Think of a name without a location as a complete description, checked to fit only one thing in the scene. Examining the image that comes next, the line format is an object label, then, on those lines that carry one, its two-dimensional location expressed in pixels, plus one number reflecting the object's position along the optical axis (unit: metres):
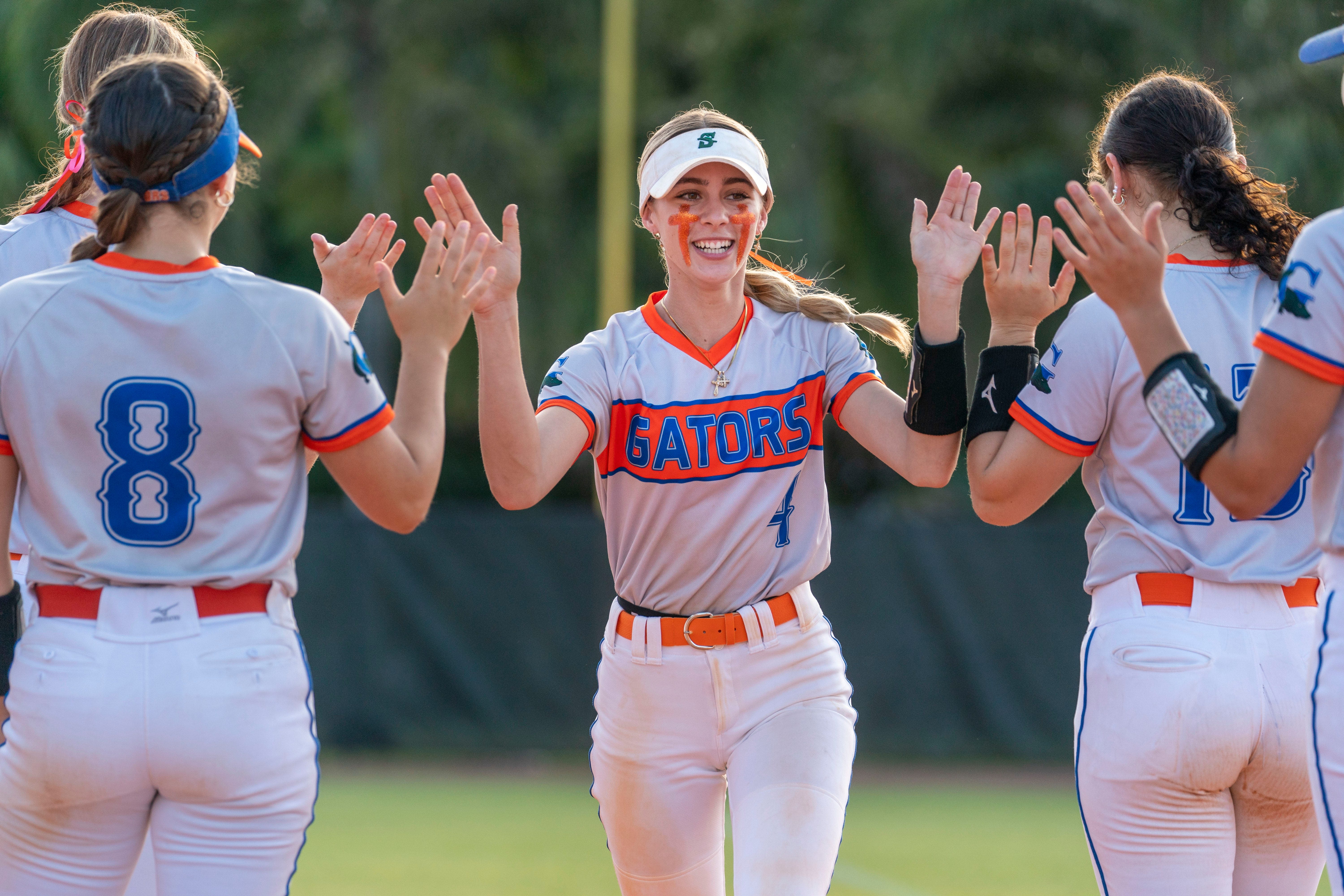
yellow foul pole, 25.97
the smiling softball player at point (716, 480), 6.97
